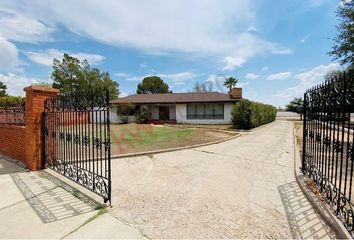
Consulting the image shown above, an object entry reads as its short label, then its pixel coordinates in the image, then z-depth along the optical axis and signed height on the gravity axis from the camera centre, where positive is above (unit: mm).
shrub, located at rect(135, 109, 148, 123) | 28422 -580
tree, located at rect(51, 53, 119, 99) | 43719 +7246
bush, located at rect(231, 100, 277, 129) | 19672 -275
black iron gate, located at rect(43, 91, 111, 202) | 4418 -508
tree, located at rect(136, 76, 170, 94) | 62094 +7137
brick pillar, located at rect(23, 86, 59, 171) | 6594 -324
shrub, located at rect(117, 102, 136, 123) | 28609 +159
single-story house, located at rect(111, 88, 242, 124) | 27219 +569
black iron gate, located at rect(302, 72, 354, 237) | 3393 -258
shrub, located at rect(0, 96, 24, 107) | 8397 +245
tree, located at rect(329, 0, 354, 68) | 12203 +4216
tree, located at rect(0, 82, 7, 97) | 53500 +5722
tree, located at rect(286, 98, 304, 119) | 52853 +1611
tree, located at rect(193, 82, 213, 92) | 65625 +6875
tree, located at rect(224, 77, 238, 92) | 50359 +6745
